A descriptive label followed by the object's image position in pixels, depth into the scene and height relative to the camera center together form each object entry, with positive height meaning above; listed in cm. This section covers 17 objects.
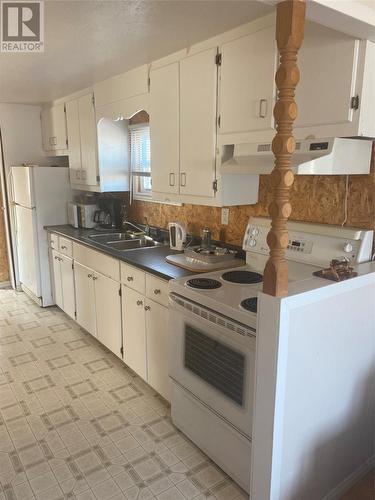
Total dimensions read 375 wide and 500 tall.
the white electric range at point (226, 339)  175 -81
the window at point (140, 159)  360 +9
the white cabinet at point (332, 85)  155 +35
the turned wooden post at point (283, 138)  123 +10
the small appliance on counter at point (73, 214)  405 -48
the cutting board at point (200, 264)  240 -59
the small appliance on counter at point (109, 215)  402 -47
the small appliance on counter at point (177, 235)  292 -49
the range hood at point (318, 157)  171 +6
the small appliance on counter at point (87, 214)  396 -46
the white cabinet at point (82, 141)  359 +27
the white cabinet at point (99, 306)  298 -112
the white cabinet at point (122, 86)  278 +63
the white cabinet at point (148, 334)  241 -109
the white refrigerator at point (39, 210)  407 -45
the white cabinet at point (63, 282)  374 -113
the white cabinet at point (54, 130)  415 +42
